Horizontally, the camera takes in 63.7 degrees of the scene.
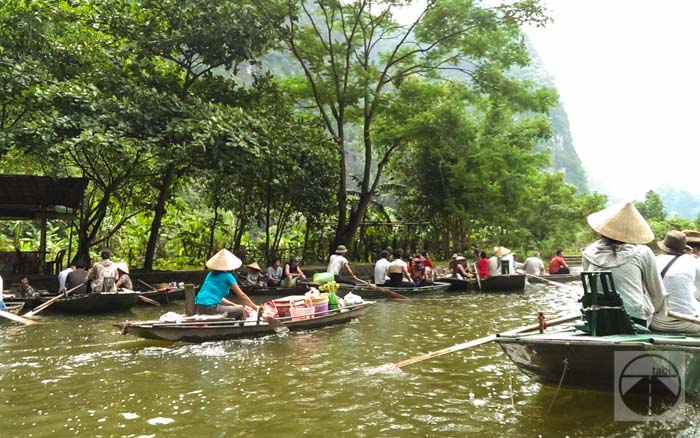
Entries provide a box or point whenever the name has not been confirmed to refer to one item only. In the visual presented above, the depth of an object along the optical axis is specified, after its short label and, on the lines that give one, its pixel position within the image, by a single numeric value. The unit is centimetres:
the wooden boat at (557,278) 1880
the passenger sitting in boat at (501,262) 1723
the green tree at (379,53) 1841
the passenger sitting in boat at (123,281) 1251
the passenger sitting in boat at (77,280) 1181
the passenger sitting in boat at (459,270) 1739
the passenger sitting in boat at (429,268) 1793
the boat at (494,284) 1648
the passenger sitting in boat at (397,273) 1540
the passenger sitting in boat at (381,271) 1560
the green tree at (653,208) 3872
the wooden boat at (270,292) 1470
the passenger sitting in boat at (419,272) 1647
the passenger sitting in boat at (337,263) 1505
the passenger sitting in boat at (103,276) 1188
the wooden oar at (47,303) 1063
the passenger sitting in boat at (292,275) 1501
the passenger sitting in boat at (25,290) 1211
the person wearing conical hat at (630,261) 501
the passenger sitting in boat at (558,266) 1975
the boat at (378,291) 1483
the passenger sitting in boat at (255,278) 1476
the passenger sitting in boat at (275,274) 1525
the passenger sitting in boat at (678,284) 536
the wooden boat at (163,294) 1322
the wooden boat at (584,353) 460
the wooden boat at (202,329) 791
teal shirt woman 858
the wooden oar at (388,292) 1470
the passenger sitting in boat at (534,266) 1911
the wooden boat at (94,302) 1145
